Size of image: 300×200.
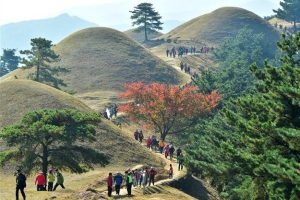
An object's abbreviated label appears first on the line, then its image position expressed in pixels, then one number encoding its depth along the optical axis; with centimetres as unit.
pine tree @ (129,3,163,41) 11788
